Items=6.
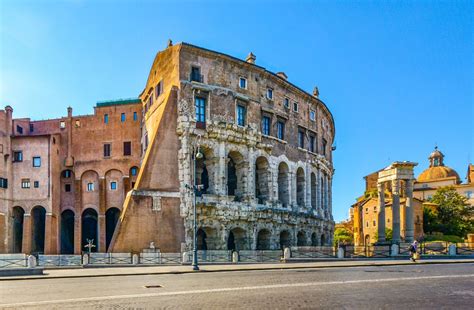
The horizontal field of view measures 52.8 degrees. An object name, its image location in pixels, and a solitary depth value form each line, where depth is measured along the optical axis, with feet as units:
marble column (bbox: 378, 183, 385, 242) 138.00
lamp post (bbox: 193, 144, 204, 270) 75.77
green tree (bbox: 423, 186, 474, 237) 224.33
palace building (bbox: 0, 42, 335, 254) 113.09
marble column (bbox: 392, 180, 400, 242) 130.82
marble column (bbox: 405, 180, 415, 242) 132.98
